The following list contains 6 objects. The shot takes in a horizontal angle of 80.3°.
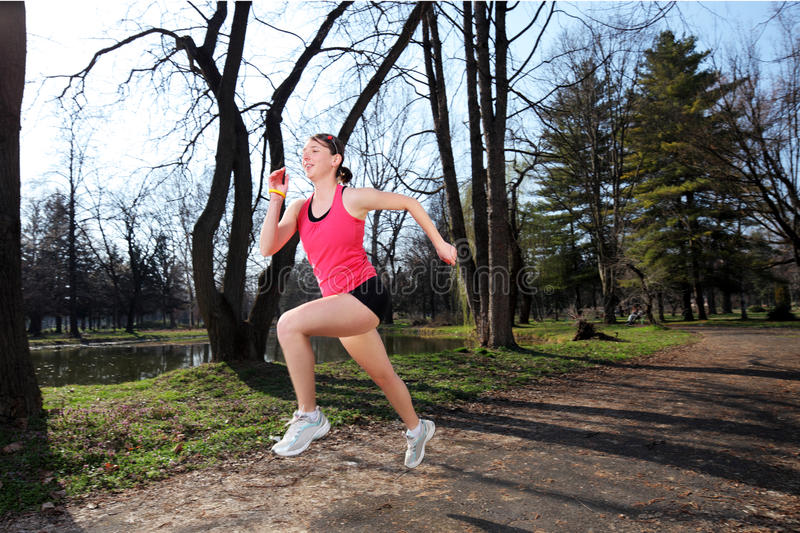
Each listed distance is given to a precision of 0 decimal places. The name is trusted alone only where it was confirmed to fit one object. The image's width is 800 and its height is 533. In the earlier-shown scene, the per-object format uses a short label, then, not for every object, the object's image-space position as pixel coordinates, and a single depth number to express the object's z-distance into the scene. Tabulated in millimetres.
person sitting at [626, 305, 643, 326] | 25327
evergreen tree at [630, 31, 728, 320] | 29547
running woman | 2363
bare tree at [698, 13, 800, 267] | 16188
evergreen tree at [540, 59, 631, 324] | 21438
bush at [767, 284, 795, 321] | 28172
